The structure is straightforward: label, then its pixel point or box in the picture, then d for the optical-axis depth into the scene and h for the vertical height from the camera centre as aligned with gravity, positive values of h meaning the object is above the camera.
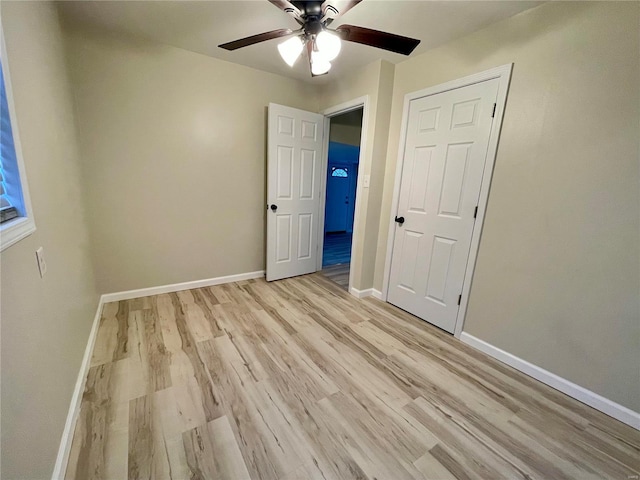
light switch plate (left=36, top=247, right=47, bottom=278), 1.04 -0.38
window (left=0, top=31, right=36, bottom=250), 0.85 -0.04
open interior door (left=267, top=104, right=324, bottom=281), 2.92 -0.07
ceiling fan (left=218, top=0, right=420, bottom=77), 1.29 +0.80
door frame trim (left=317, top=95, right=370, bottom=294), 2.61 +0.32
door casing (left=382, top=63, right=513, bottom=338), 1.79 +0.39
